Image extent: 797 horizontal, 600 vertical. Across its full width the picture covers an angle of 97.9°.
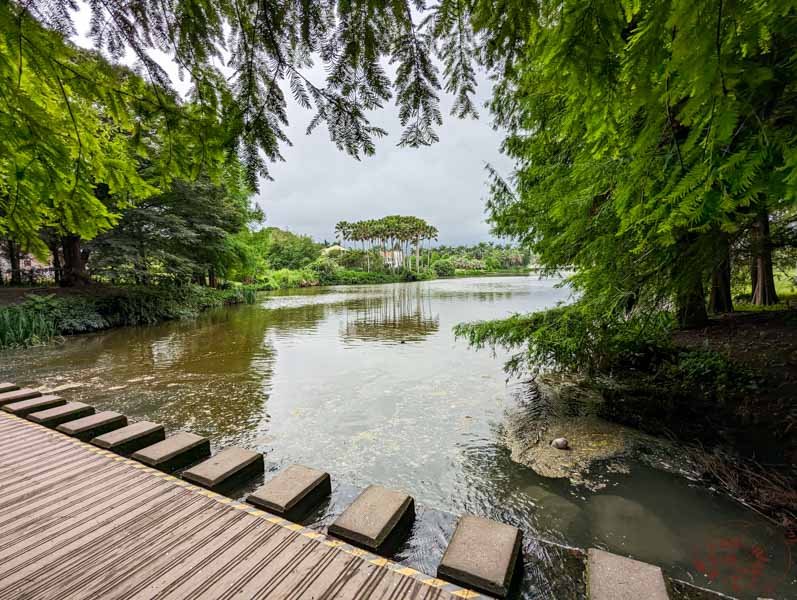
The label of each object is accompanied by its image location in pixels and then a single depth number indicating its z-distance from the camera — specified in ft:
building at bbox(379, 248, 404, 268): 171.32
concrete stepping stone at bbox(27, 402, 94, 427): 11.78
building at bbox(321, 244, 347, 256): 165.84
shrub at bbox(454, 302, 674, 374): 14.24
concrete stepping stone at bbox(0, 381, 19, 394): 15.03
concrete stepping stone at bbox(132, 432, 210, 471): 9.54
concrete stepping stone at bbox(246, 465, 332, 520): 7.58
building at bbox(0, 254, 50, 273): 53.71
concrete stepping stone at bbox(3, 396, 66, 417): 12.66
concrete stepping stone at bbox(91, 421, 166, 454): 10.25
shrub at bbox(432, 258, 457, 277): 189.98
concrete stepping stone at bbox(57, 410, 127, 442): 11.05
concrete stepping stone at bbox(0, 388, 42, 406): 13.73
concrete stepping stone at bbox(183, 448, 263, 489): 8.57
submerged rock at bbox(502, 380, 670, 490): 11.50
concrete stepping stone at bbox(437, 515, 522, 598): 5.54
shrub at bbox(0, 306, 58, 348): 27.99
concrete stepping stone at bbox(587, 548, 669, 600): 5.23
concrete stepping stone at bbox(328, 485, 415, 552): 6.61
